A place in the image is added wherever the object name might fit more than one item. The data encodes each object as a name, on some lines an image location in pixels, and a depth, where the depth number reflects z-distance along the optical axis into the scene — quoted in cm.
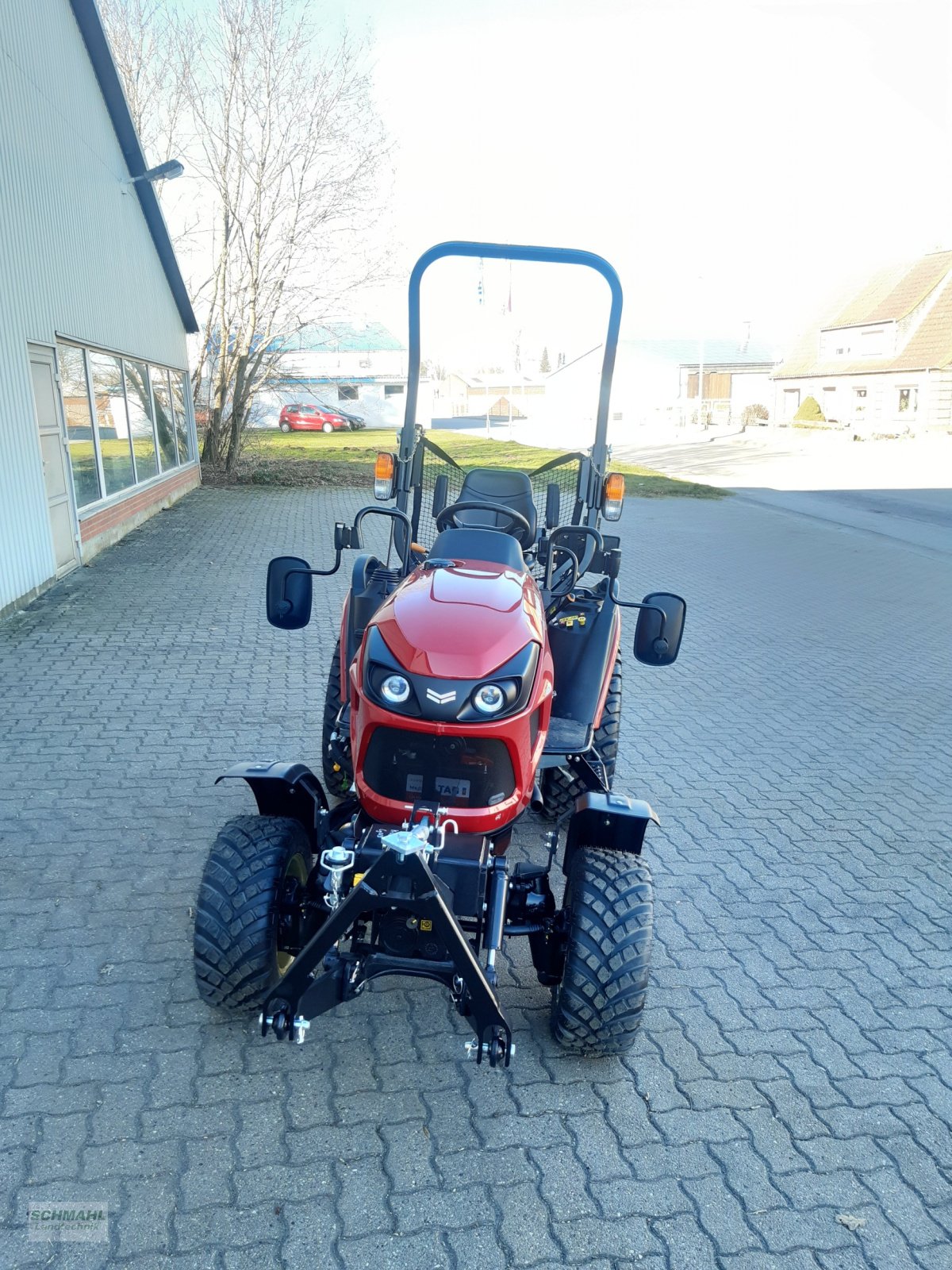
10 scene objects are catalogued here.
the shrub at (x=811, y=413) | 4247
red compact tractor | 247
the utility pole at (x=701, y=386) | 5043
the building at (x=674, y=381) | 5575
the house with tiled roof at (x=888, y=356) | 3709
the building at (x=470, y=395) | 4828
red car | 3791
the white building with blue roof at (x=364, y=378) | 4153
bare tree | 1809
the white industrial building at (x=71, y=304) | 832
